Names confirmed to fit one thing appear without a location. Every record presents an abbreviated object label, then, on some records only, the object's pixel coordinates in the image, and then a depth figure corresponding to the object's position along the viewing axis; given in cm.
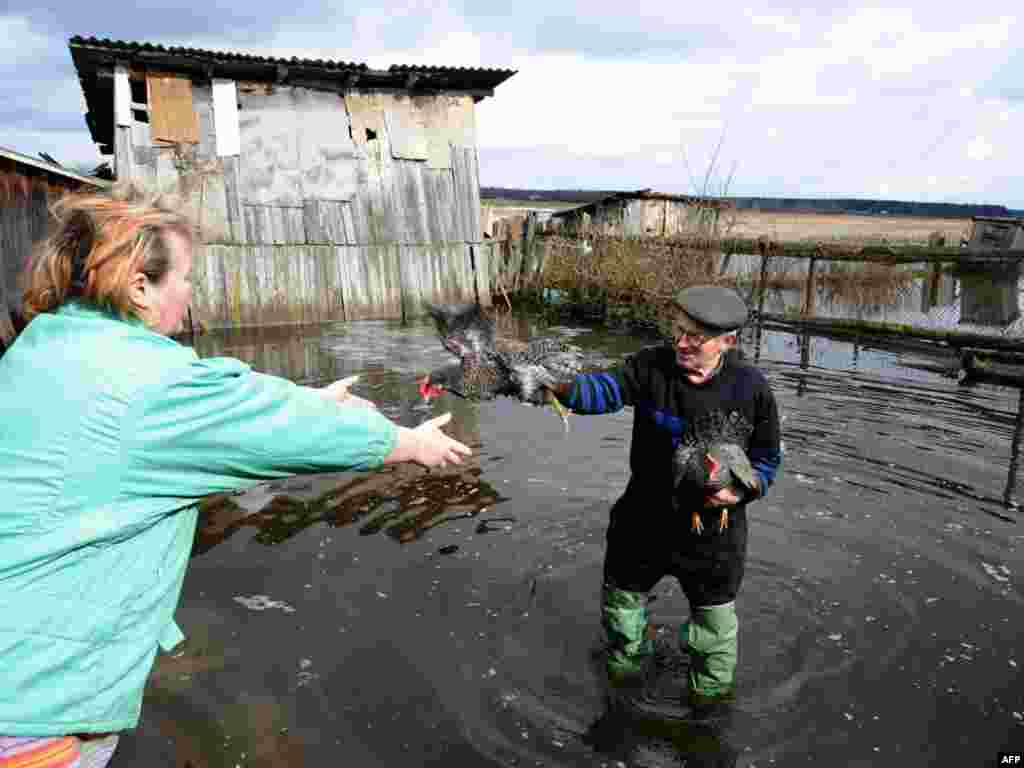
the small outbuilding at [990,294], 1541
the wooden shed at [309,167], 1586
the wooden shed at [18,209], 933
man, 360
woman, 174
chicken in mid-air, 385
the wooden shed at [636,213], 2778
